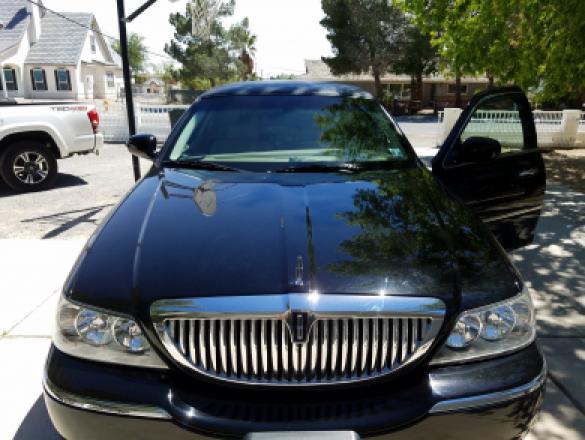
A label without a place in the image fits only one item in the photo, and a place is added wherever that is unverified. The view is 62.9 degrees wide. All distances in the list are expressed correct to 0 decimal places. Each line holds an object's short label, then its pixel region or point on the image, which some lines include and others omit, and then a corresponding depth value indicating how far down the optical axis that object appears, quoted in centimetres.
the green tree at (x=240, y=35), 5056
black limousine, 166
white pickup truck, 769
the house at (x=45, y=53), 3772
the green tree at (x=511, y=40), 784
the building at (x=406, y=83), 4538
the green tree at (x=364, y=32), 3516
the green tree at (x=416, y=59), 3566
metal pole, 605
